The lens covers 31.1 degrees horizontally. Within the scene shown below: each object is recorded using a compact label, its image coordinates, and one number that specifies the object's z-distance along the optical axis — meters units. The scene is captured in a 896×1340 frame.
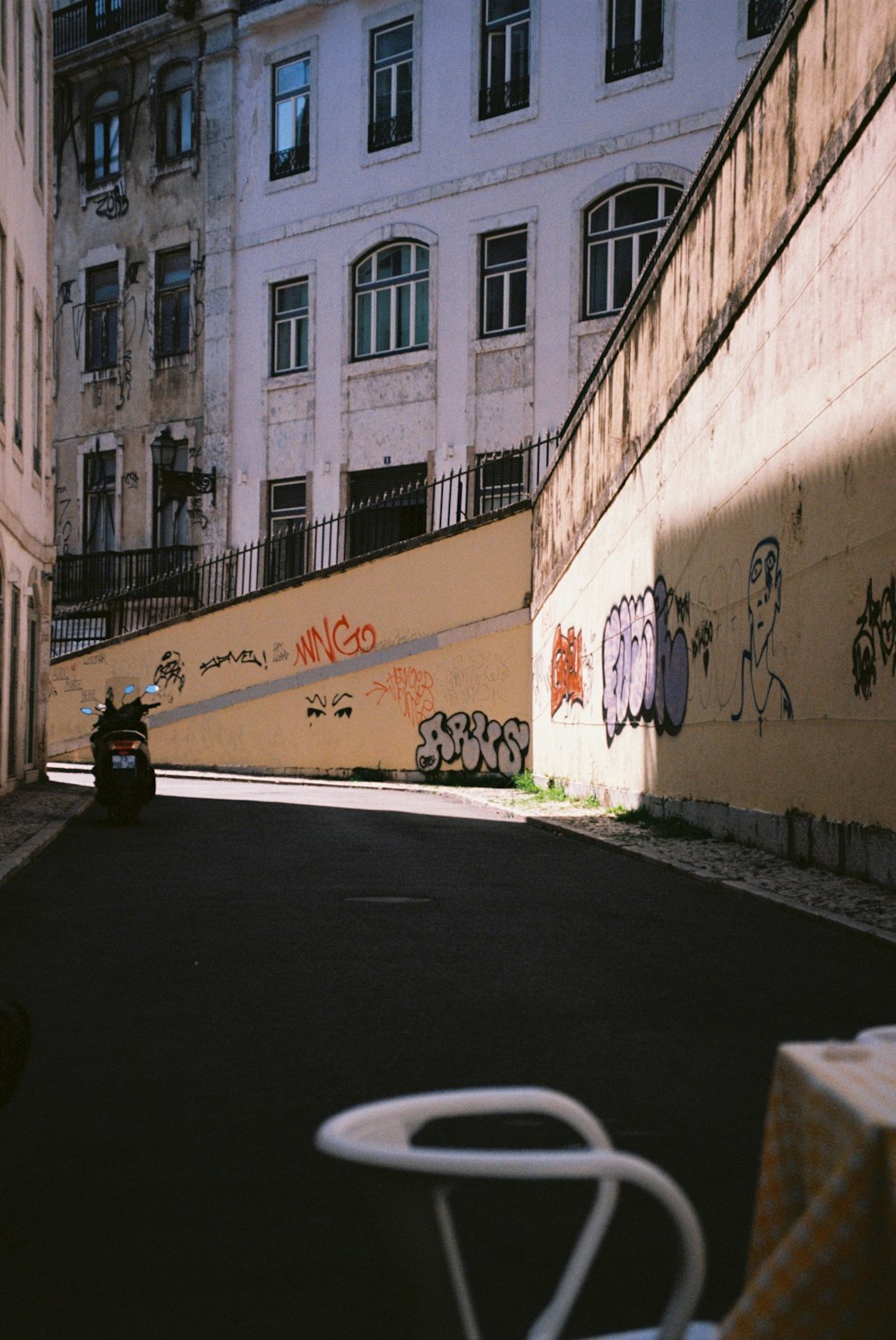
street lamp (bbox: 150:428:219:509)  34.44
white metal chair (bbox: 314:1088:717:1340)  1.93
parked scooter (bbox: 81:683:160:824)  16.39
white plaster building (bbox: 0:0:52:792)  20.28
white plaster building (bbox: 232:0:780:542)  28.81
